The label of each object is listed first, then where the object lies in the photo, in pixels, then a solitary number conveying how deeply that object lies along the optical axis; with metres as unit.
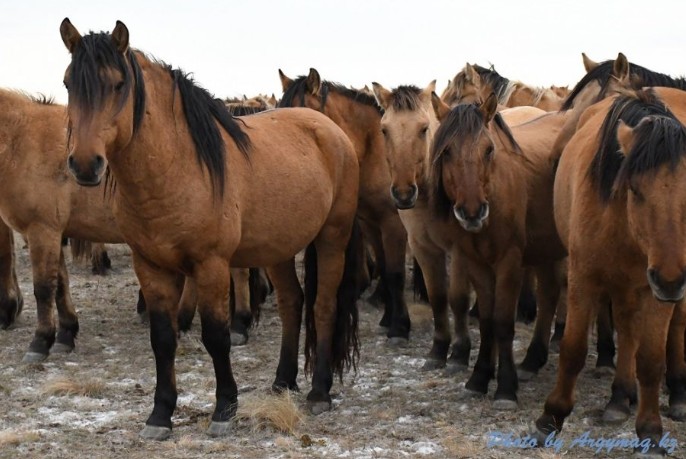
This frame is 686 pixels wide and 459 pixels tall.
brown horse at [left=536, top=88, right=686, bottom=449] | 8.73
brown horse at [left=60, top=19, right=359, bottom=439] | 9.78
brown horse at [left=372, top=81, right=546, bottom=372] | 13.50
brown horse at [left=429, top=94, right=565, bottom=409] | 12.32
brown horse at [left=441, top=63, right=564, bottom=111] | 21.89
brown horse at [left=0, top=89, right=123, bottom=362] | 15.29
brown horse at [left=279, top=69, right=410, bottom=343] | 17.53
